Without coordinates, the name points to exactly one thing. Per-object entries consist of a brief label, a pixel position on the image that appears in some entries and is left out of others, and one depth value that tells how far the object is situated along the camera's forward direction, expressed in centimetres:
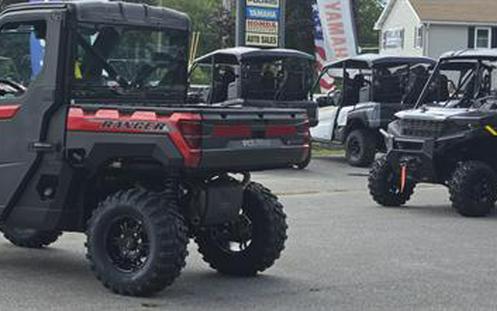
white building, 5356
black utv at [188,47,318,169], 2023
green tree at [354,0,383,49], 8219
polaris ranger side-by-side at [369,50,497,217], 1307
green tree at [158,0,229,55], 4596
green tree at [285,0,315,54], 6303
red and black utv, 773
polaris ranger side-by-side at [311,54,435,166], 2055
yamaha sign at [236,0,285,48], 2630
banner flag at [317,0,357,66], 3169
